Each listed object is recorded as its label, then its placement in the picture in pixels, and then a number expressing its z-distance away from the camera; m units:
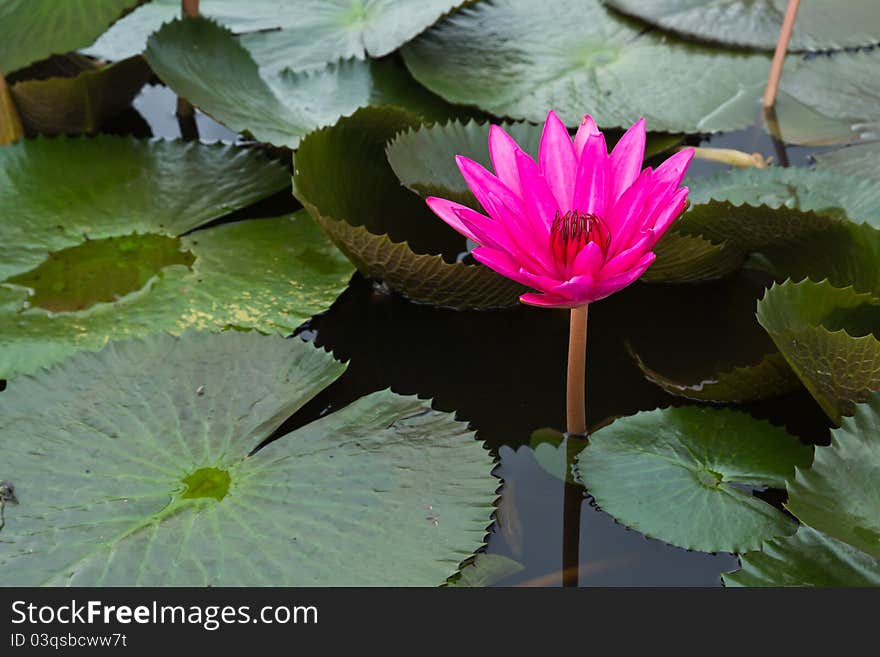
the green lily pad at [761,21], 3.21
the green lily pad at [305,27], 3.18
